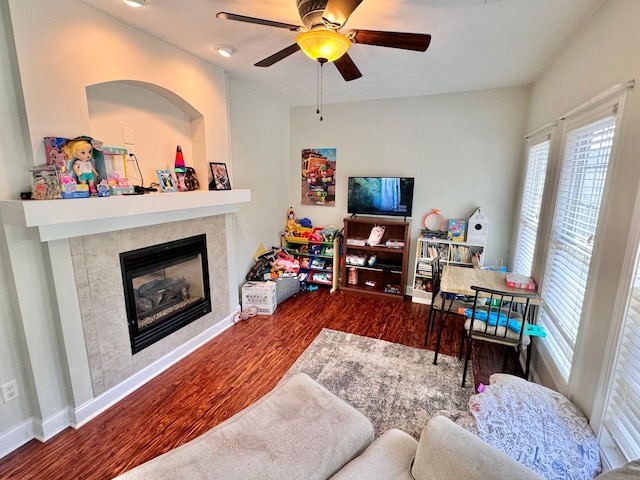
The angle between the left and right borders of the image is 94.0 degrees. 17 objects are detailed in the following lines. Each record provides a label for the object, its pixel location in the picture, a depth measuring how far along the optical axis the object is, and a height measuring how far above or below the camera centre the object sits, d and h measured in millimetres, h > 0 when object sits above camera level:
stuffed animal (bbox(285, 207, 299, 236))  4438 -598
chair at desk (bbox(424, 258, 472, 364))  2691 -1118
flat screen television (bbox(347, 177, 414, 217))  3859 -146
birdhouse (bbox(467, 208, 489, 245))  3556 -497
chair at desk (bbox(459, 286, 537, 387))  2078 -1021
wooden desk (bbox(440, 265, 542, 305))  2354 -805
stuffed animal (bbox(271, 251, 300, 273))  3988 -1060
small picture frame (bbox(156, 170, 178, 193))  2354 +20
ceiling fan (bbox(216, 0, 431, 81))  1457 +798
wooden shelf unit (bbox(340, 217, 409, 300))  3977 -1054
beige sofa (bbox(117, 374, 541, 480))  1072 -1078
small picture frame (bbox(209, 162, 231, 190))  2795 +66
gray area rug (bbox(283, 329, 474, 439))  2057 -1534
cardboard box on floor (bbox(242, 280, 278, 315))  3453 -1289
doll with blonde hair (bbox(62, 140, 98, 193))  1735 +139
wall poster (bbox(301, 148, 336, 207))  4320 +121
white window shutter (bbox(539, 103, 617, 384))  1637 -248
